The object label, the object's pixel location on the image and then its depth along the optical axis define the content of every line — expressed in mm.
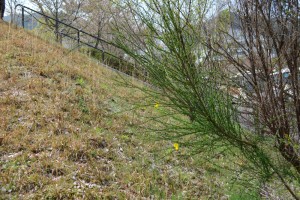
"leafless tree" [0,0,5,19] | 9741
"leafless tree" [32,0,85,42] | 20594
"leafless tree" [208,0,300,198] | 1692
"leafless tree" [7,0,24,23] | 18391
